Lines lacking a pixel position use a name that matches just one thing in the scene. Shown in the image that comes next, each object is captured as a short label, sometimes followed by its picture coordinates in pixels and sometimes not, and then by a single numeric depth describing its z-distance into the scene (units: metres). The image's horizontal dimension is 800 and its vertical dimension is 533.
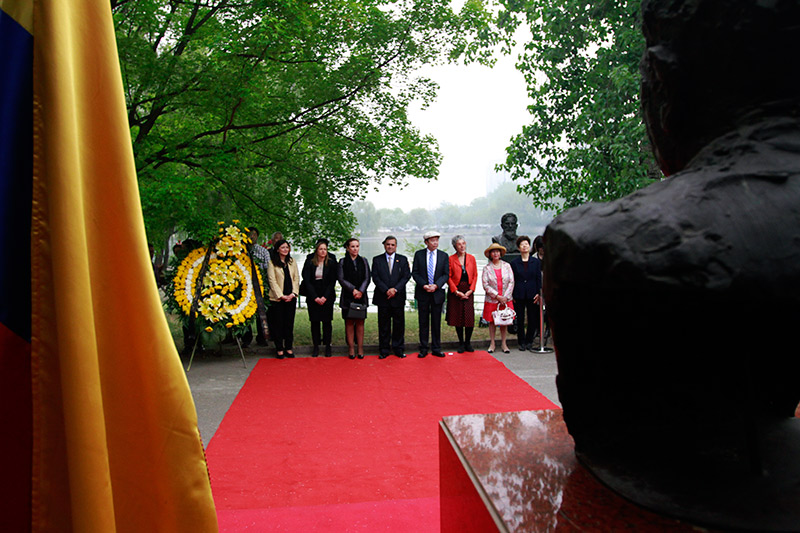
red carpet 3.09
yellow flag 1.16
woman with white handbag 7.84
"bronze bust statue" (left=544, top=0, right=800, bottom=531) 1.27
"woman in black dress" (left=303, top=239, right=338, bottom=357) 7.50
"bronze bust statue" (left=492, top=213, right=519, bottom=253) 9.83
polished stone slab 1.52
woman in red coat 7.79
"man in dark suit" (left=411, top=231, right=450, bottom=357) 7.65
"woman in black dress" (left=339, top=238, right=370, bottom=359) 7.50
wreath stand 7.05
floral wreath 7.08
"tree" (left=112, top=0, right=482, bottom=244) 6.07
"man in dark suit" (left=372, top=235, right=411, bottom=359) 7.57
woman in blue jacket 7.92
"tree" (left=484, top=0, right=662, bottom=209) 6.43
